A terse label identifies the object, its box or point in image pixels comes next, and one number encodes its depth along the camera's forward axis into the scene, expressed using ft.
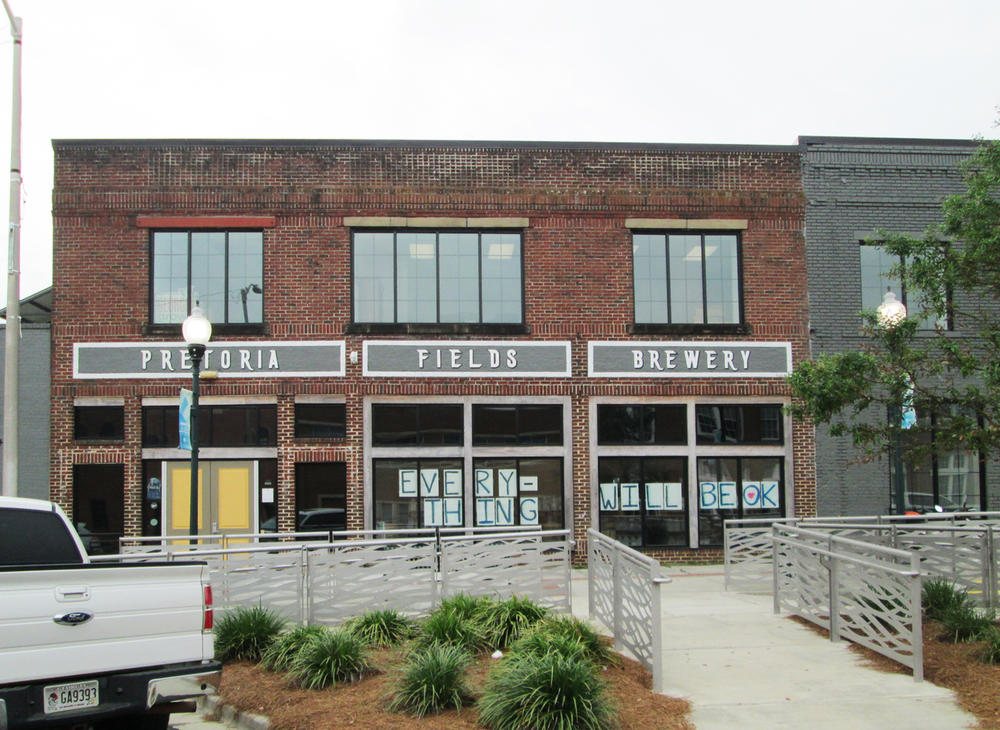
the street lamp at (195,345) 50.47
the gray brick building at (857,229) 68.23
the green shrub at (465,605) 35.78
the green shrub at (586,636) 31.40
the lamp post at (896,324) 38.63
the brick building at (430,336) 65.46
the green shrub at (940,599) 36.78
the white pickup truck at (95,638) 21.99
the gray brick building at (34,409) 65.21
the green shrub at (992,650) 31.50
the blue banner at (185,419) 55.11
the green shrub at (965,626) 34.37
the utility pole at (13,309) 49.62
